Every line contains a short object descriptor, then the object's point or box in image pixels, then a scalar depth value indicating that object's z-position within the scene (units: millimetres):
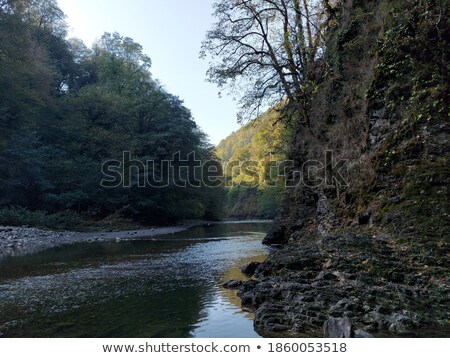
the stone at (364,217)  10086
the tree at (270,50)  18656
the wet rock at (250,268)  9858
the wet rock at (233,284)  8133
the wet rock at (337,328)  4383
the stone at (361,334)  4328
